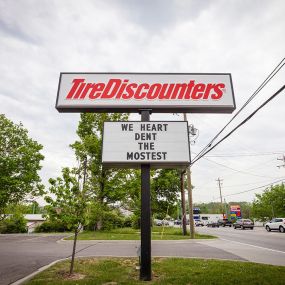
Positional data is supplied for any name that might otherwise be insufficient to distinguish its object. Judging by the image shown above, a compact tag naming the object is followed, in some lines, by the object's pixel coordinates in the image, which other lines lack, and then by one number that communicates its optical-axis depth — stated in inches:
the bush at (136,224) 1571.1
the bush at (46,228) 1398.9
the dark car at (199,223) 2544.3
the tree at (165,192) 1585.9
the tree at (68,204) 290.7
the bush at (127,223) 1714.2
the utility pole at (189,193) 850.1
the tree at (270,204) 1852.9
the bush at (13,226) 1442.5
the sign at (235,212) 2687.0
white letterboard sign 299.9
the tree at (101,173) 1057.5
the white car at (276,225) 1104.0
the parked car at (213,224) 2165.6
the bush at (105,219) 1041.0
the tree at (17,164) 1159.6
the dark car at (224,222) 2151.8
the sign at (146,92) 327.0
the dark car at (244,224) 1459.2
